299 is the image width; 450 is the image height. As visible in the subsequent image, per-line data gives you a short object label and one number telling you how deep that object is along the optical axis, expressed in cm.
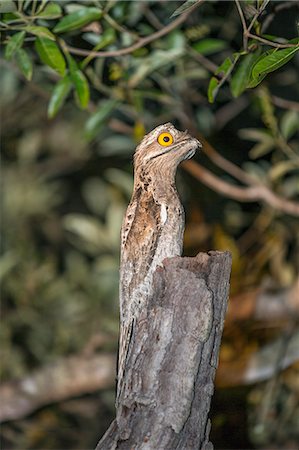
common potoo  586
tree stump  498
